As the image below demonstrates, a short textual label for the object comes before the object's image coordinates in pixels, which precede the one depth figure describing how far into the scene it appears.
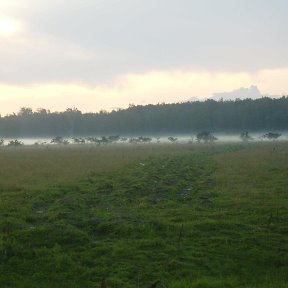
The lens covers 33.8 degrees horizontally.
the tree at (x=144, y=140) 131.88
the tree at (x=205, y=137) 124.38
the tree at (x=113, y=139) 128.12
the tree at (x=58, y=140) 132.38
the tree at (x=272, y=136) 123.24
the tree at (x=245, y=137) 131.05
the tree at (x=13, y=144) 108.59
